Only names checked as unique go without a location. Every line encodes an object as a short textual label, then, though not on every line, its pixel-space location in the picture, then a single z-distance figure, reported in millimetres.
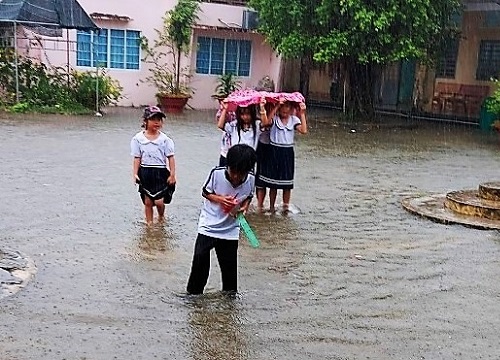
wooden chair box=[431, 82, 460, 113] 23078
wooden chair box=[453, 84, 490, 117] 22188
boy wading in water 5145
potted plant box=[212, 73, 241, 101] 23528
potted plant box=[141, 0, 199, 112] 22625
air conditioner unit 24078
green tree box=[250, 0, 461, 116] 18047
